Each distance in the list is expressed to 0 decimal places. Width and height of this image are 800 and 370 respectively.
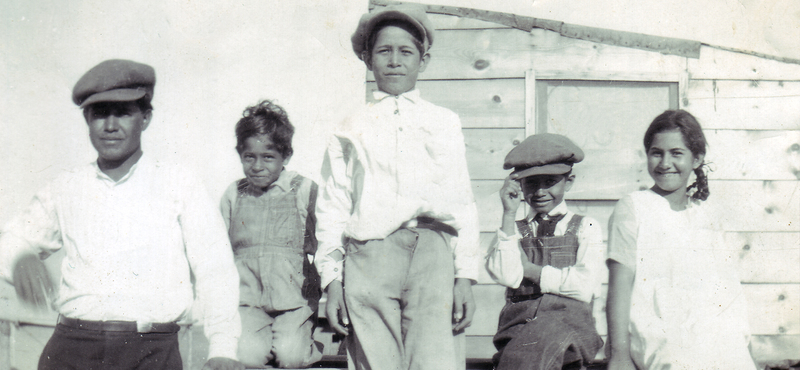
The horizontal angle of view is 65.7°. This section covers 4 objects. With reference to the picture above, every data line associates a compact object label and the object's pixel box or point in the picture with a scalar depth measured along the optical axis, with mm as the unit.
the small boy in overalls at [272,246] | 2994
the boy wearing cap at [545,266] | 2508
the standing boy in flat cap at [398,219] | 2336
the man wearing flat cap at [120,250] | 2068
